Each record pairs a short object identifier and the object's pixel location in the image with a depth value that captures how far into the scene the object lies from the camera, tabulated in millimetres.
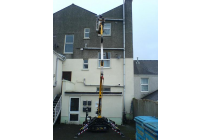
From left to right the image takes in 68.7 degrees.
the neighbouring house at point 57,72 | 9445
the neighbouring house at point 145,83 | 12033
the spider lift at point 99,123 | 6246
